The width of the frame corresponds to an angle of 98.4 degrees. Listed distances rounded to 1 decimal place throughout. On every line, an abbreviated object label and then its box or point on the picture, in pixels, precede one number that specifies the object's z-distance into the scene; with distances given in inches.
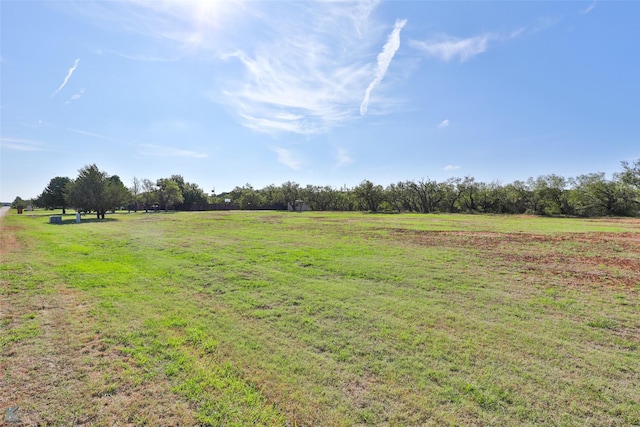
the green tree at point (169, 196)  2313.0
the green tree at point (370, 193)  2479.1
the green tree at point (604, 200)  1724.9
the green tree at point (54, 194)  2005.4
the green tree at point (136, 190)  2452.4
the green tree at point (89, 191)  1267.2
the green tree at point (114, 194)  1336.1
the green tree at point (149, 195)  2285.9
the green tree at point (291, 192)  2787.9
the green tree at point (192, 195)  2768.7
